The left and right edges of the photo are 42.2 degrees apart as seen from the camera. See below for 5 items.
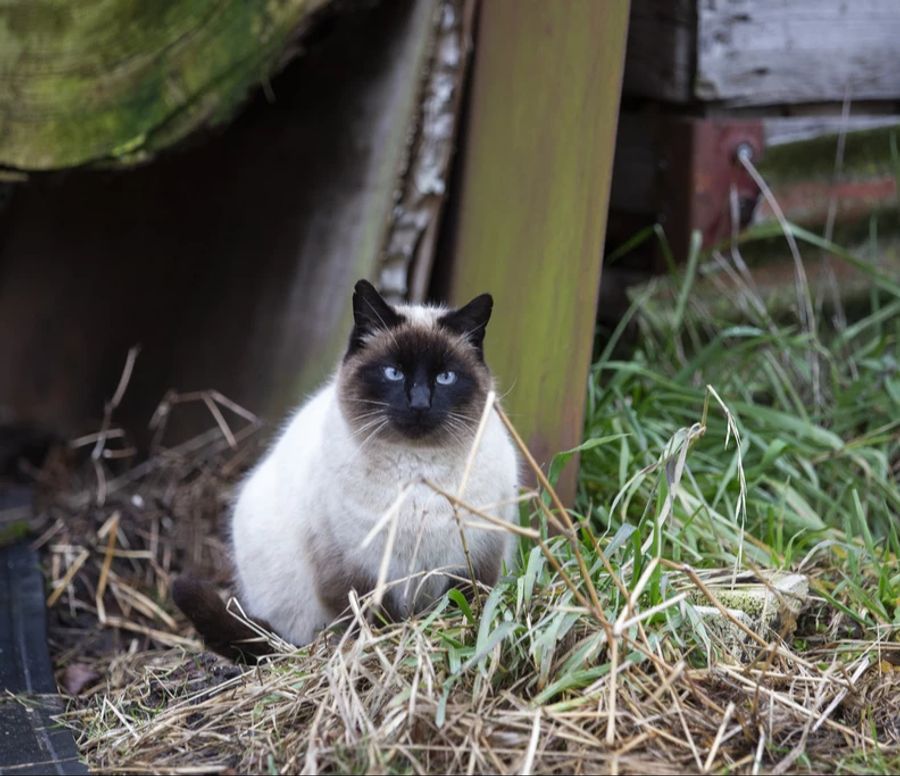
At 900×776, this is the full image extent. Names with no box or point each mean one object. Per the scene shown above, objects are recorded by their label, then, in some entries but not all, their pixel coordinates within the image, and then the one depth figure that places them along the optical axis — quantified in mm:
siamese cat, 2611
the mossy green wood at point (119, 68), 3123
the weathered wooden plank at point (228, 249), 3844
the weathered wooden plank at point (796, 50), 3980
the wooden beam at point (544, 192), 3090
